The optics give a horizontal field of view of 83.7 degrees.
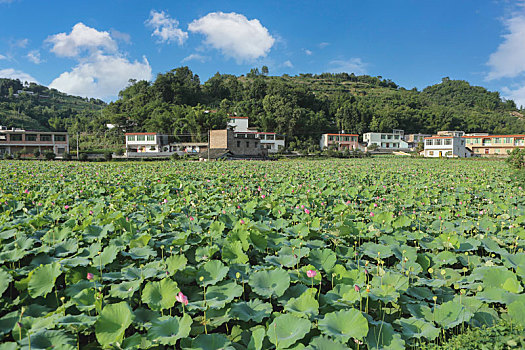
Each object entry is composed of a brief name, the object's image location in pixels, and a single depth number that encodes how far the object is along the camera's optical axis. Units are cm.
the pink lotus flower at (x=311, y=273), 237
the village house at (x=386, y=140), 7600
